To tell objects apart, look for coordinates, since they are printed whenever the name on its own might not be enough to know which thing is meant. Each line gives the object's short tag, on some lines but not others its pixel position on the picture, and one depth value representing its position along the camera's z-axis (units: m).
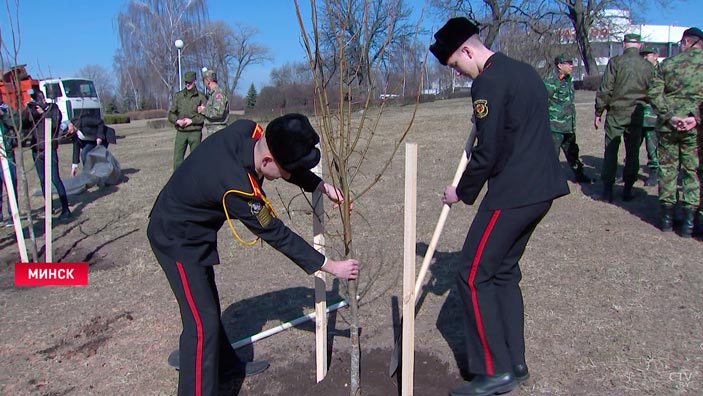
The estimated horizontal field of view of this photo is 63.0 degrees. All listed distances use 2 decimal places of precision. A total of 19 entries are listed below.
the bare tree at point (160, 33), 50.50
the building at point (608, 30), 32.94
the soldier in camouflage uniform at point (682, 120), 5.30
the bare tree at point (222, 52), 53.75
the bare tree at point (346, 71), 2.65
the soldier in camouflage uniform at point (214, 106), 8.75
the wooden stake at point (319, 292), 3.18
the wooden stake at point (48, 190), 5.33
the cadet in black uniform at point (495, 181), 2.73
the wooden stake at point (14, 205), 5.47
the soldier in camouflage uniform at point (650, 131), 7.09
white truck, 21.52
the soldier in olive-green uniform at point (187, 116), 8.90
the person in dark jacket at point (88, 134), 9.88
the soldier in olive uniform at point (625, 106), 6.93
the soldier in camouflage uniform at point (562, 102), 7.52
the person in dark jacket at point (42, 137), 7.47
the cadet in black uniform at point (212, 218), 2.55
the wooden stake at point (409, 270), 2.58
